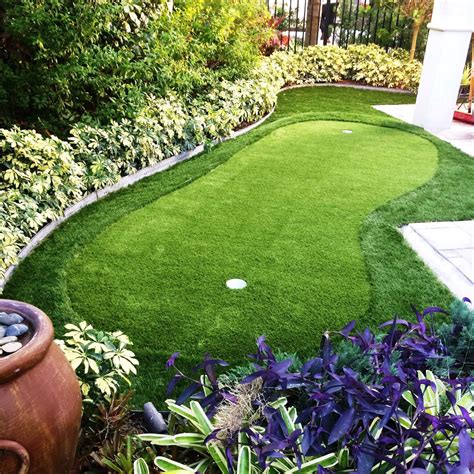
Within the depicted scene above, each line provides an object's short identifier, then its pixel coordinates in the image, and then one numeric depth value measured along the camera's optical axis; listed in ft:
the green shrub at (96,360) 6.19
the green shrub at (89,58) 14.60
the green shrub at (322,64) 34.86
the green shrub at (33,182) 12.02
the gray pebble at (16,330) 5.11
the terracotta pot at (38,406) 4.55
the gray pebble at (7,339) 4.94
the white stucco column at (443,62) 21.89
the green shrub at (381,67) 33.99
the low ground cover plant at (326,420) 5.16
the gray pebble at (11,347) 4.80
